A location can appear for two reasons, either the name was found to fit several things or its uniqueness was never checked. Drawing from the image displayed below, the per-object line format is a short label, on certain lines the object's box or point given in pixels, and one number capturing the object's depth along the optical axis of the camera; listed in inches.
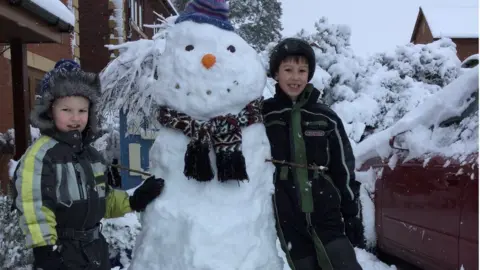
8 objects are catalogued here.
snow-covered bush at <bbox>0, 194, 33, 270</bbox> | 133.2
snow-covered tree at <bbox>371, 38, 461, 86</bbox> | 485.1
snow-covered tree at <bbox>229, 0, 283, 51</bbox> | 1165.1
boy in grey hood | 86.1
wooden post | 238.1
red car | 116.0
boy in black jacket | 110.0
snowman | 100.1
